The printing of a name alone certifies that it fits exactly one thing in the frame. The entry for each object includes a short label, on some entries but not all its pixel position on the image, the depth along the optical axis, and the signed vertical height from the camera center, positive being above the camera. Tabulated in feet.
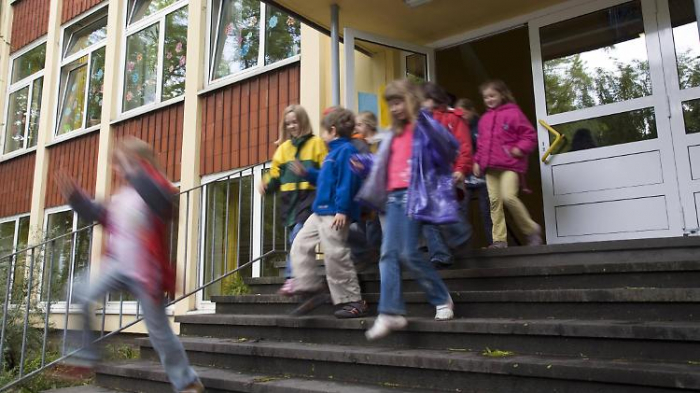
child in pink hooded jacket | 14.92 +3.51
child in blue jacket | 12.94 +1.54
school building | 16.16 +7.84
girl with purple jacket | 11.14 +1.95
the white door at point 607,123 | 15.76 +4.73
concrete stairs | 8.93 -0.81
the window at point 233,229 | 23.63 +2.93
